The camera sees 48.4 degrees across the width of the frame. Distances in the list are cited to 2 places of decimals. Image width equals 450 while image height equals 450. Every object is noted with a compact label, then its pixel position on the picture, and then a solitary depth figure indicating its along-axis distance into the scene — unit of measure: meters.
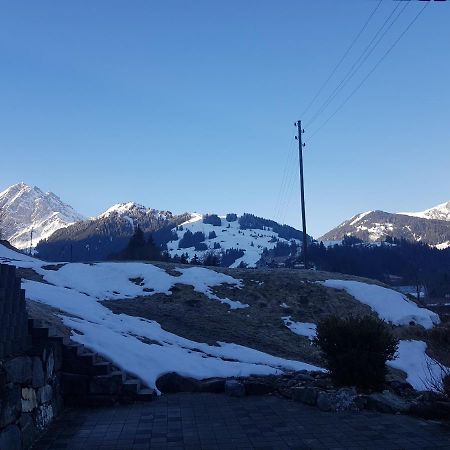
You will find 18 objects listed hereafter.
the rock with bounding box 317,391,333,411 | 8.36
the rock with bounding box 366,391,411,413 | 8.06
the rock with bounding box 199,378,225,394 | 9.94
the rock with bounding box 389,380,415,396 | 9.83
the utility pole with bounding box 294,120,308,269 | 37.53
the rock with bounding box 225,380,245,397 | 9.55
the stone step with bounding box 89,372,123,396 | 8.92
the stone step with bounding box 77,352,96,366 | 9.02
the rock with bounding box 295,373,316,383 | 10.29
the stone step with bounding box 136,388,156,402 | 9.16
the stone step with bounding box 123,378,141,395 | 9.12
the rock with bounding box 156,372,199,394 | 10.12
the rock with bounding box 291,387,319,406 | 8.73
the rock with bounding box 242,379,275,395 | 9.66
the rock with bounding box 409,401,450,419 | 7.55
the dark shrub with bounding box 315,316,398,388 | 9.15
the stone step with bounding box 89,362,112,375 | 9.02
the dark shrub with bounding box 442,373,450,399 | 7.67
